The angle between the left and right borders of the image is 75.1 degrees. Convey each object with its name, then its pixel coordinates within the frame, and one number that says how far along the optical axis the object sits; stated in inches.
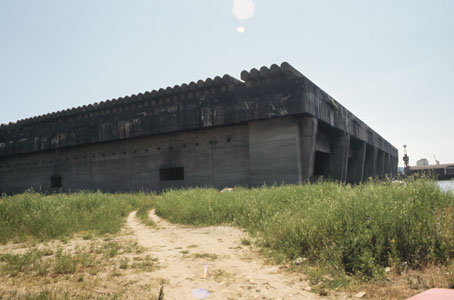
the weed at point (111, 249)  219.6
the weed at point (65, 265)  182.2
